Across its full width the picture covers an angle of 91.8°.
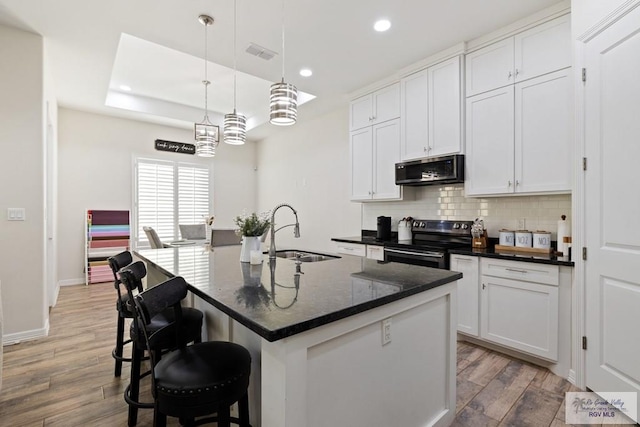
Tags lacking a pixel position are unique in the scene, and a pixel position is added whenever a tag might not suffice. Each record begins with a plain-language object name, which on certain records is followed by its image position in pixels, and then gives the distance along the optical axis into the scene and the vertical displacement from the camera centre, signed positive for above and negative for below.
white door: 1.83 +0.03
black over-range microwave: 3.15 +0.44
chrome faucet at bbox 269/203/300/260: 2.26 -0.24
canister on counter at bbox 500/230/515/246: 2.93 -0.25
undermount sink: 2.68 -0.39
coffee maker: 3.97 -0.21
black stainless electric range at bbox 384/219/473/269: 3.04 -0.35
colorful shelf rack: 5.33 -0.48
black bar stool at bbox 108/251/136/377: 2.08 -0.66
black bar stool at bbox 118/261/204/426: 1.64 -0.67
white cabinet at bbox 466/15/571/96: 2.54 +1.38
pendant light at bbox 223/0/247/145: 3.08 +0.83
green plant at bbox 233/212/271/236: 2.14 -0.09
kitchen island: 1.05 -0.52
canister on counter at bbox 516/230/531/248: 2.80 -0.25
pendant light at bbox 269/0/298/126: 2.20 +0.78
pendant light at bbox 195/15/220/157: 3.42 +0.82
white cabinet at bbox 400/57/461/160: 3.17 +1.09
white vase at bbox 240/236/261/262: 2.15 -0.24
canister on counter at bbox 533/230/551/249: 2.69 -0.25
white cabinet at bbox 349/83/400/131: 3.82 +1.36
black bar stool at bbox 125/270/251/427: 1.11 -0.62
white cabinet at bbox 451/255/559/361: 2.40 -0.78
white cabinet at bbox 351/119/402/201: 3.86 +0.66
